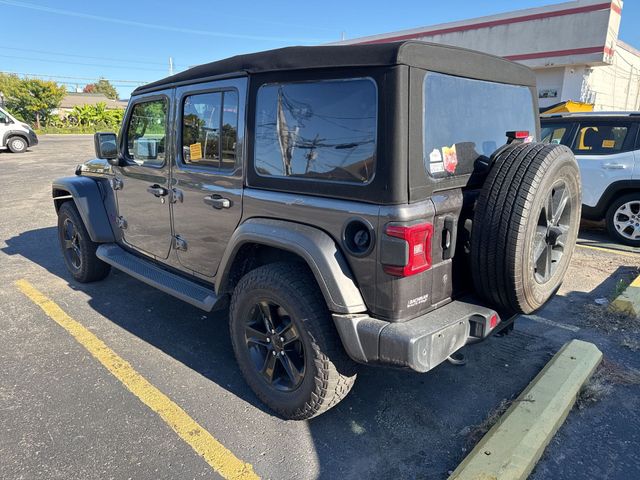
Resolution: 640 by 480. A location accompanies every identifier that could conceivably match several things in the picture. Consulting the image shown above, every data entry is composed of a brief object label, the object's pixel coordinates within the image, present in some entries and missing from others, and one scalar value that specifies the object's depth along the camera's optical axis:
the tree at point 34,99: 40.16
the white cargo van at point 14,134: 18.48
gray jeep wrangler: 2.21
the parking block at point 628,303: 3.91
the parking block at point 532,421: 2.21
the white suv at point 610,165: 6.11
